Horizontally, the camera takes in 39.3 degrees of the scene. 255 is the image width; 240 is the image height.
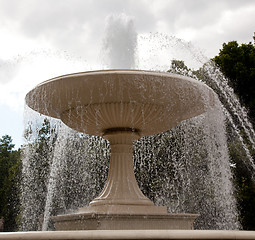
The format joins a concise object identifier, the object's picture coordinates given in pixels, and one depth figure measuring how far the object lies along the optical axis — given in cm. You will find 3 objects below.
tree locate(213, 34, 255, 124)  1471
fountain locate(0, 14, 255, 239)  578
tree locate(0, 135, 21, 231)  2058
